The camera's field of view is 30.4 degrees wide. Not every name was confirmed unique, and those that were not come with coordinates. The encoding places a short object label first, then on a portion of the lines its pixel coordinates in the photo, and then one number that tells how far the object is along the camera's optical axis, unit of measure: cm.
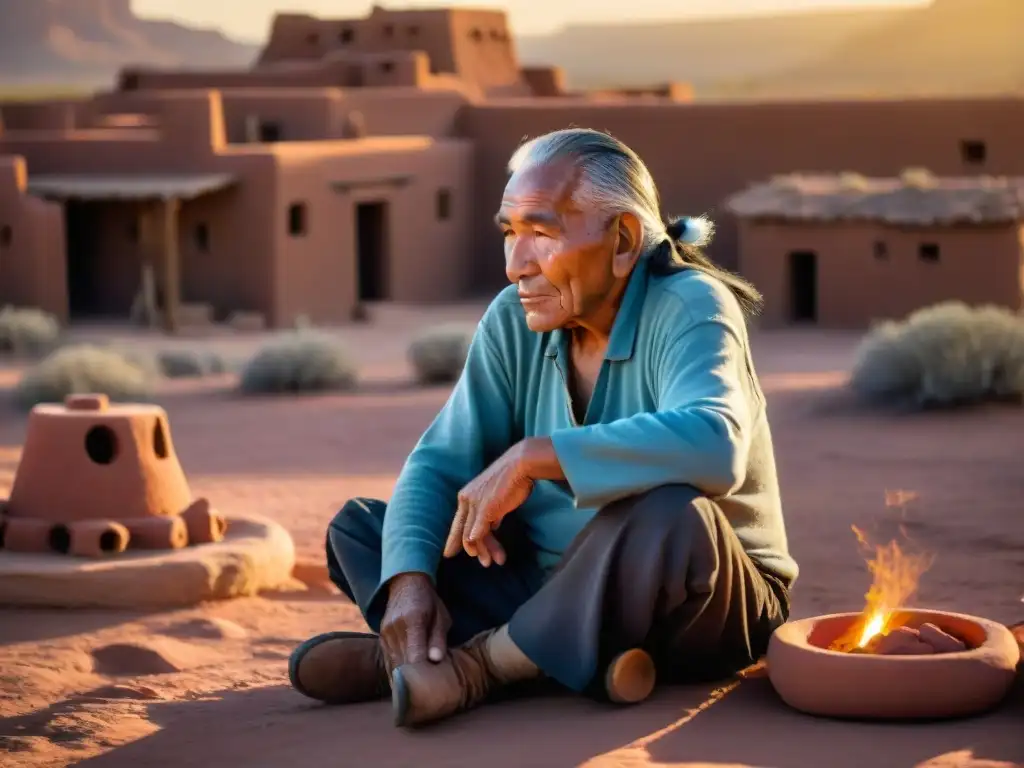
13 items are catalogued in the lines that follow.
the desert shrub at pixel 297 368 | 1573
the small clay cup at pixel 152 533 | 729
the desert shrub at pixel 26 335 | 1917
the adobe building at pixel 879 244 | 1941
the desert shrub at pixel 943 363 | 1249
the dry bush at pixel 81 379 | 1496
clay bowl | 423
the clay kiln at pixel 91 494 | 724
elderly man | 431
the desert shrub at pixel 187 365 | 1748
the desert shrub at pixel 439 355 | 1619
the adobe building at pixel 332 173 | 2181
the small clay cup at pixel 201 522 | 746
